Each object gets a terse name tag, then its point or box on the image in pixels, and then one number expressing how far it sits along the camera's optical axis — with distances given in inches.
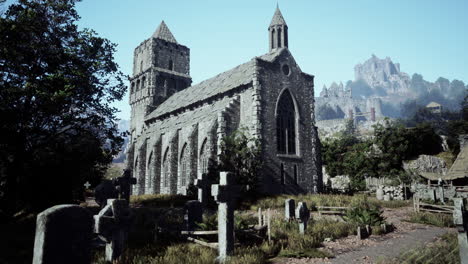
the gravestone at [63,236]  158.2
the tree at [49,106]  616.1
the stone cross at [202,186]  613.7
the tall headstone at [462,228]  311.0
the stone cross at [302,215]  474.9
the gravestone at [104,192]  616.9
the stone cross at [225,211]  361.1
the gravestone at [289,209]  546.0
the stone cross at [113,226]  312.2
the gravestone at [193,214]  502.6
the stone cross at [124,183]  729.6
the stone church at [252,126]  1014.4
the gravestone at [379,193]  1042.7
